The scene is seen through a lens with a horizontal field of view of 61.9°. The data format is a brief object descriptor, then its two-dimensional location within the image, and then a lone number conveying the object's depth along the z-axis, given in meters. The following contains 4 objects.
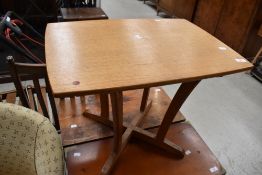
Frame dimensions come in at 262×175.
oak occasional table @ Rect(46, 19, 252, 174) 0.85
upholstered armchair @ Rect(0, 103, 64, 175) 0.94
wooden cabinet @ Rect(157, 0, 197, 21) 3.94
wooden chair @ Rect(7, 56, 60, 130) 1.10
